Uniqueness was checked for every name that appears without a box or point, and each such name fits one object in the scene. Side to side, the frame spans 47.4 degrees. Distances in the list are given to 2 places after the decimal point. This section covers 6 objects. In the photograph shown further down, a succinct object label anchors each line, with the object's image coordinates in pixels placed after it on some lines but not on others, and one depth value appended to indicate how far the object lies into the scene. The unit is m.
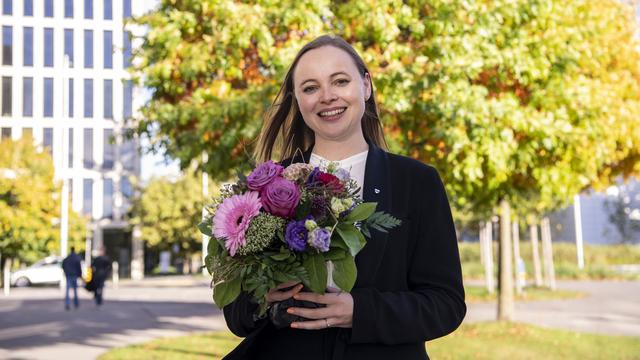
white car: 38.56
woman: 2.10
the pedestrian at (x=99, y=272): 21.47
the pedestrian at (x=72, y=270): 21.11
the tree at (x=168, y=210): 46.78
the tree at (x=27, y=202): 37.44
